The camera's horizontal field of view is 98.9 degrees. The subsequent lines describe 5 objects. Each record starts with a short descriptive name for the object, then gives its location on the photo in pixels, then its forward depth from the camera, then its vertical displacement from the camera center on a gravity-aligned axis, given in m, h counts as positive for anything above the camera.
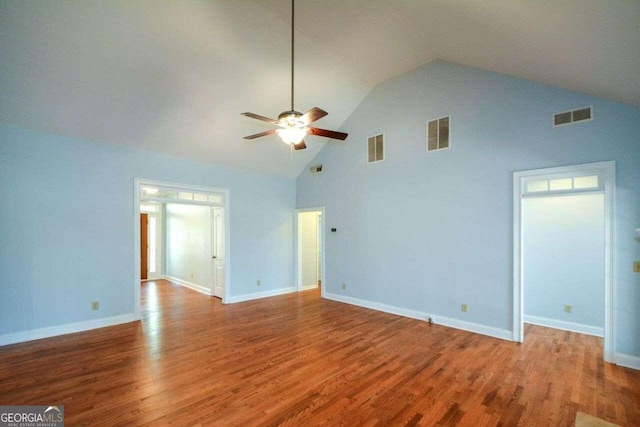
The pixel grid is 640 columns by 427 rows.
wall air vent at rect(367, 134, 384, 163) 5.41 +1.30
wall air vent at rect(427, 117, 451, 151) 4.54 +1.35
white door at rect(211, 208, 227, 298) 6.18 -0.84
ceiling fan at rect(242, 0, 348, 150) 2.71 +0.91
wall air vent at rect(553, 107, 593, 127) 3.35 +1.21
